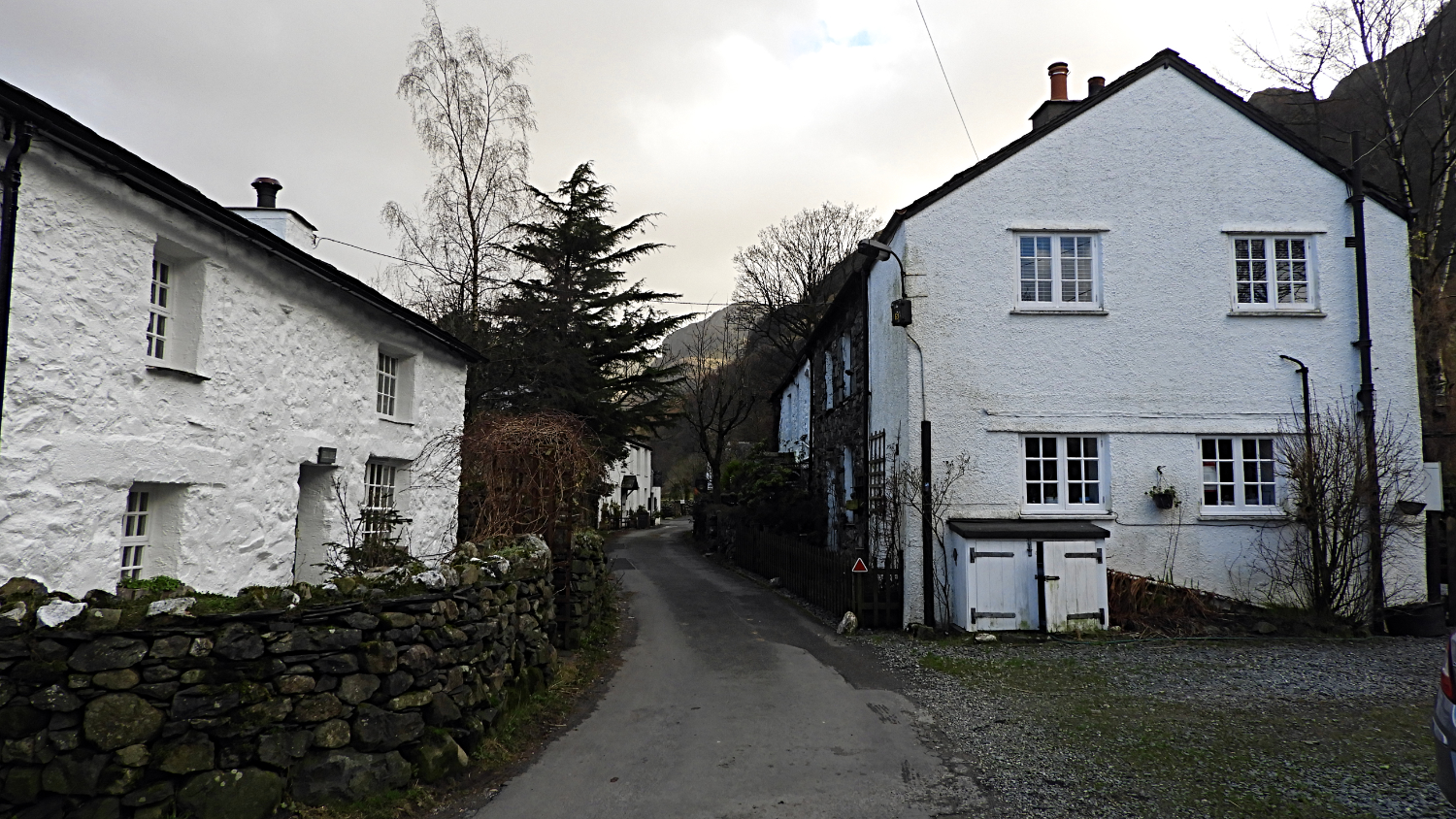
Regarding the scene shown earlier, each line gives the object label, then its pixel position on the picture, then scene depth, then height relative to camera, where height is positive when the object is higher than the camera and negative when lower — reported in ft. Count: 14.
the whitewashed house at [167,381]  18.29 +2.99
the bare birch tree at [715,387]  138.00 +18.24
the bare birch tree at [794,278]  121.29 +32.49
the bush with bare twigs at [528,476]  35.91 +0.64
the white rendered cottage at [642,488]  159.18 +1.03
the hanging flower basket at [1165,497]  40.60 +0.08
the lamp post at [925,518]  40.37 -1.09
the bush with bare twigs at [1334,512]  39.50 -0.59
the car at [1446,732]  14.48 -4.11
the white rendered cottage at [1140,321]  41.32 +8.97
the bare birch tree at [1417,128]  64.18 +31.31
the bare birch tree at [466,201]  67.62 +23.91
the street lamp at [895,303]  40.91 +9.49
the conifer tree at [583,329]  75.00 +16.28
